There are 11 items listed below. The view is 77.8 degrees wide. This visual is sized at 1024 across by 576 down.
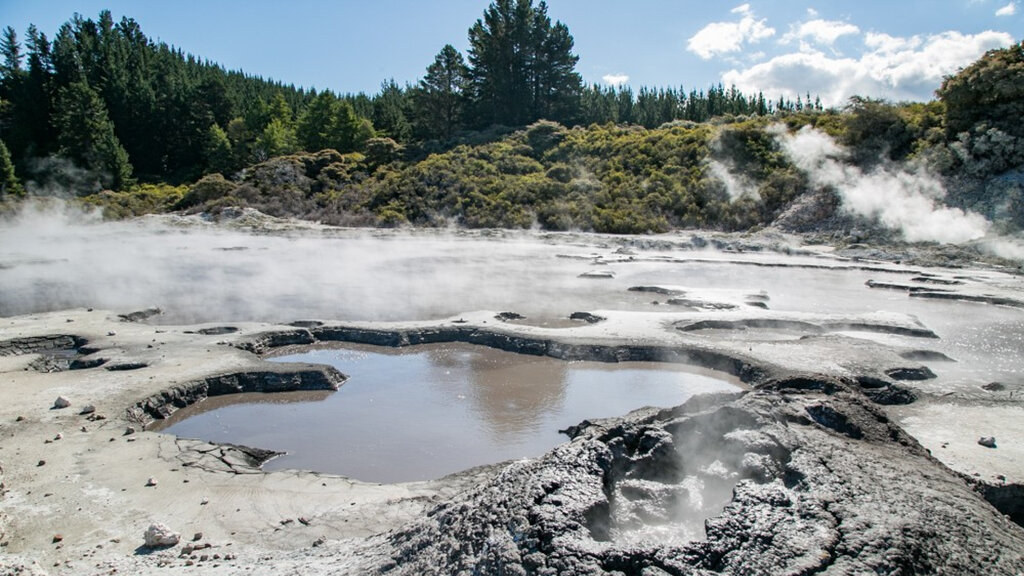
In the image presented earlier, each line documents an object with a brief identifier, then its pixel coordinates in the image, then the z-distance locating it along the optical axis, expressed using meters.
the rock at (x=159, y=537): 4.95
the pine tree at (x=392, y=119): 55.16
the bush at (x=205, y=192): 38.75
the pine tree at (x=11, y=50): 59.75
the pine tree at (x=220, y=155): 47.33
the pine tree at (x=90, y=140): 43.66
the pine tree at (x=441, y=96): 52.66
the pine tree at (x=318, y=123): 52.25
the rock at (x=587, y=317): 12.94
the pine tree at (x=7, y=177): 38.66
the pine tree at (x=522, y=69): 51.09
